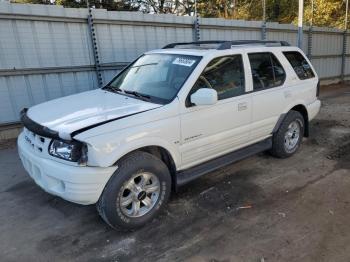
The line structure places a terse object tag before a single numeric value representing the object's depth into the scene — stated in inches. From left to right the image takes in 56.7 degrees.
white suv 121.0
